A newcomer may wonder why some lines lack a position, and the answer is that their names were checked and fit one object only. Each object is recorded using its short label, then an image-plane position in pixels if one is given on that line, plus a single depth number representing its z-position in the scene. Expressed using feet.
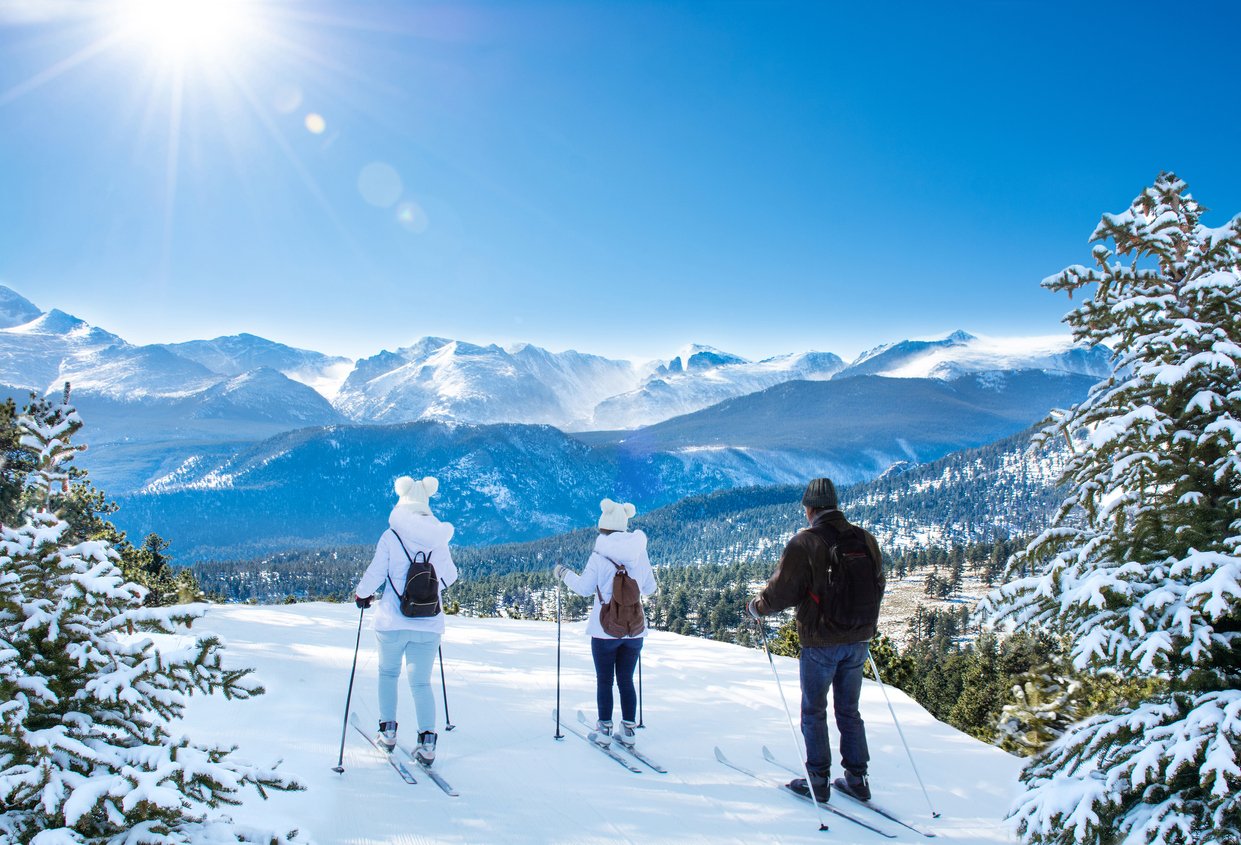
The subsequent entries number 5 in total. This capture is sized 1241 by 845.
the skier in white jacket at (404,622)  23.31
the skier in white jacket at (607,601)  25.62
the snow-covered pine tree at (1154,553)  14.64
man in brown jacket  21.04
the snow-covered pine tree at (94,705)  10.02
